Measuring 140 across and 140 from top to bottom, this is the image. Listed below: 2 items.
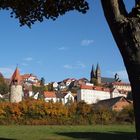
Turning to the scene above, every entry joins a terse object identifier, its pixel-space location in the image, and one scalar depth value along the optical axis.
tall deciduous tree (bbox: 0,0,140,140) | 8.99
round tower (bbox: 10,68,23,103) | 114.94
